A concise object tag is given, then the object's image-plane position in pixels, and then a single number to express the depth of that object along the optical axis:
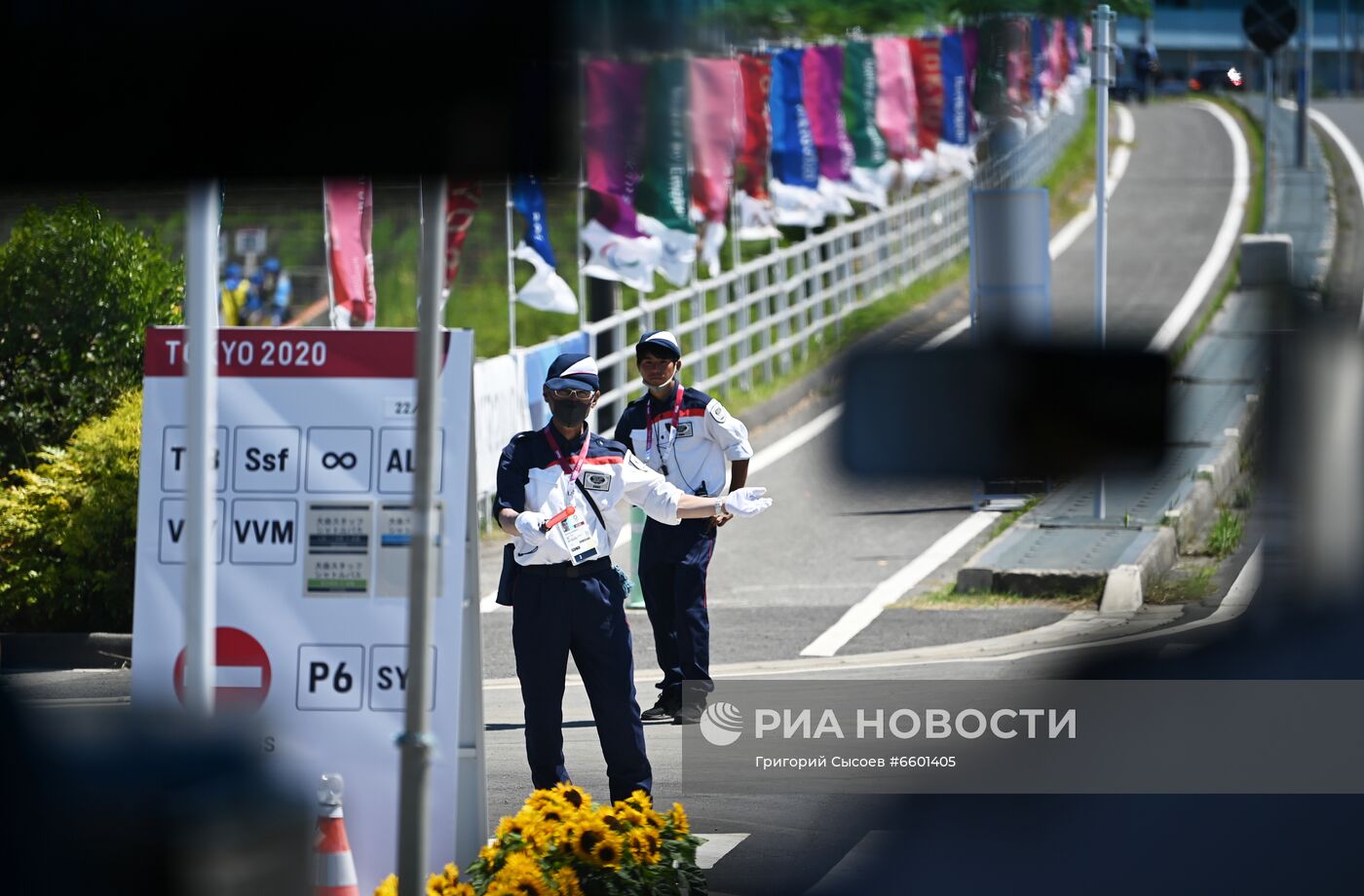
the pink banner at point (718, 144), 17.17
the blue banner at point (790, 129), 23.56
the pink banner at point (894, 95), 28.30
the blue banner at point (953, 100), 25.29
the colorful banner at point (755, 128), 22.44
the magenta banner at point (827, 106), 25.05
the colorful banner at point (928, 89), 29.30
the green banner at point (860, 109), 27.00
